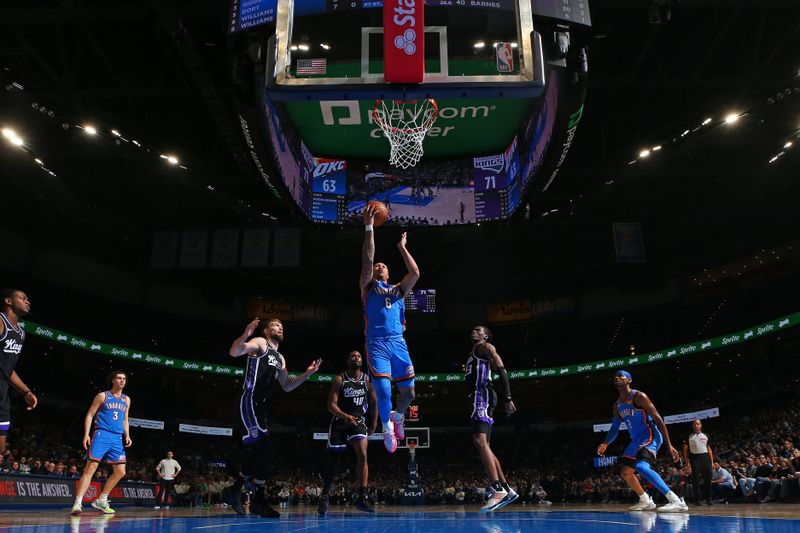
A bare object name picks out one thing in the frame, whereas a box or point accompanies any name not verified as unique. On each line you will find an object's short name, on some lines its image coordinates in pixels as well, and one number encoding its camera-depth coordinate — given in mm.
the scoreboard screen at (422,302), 25391
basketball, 6879
